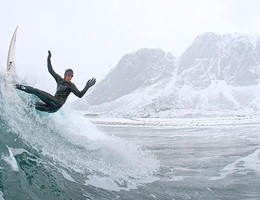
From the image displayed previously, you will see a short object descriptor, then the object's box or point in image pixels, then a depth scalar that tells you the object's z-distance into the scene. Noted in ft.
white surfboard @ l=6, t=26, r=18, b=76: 26.99
